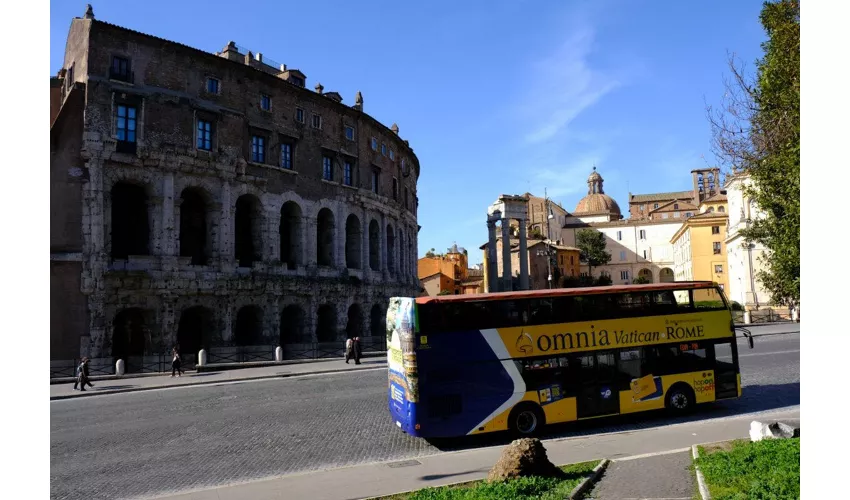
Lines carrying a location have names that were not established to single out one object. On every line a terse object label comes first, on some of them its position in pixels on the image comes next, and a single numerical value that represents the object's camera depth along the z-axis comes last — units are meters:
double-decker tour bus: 11.36
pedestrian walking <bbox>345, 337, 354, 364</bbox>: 27.57
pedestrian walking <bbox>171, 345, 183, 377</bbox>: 23.60
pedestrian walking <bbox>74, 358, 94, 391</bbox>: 20.42
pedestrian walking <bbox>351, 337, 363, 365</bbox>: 27.11
